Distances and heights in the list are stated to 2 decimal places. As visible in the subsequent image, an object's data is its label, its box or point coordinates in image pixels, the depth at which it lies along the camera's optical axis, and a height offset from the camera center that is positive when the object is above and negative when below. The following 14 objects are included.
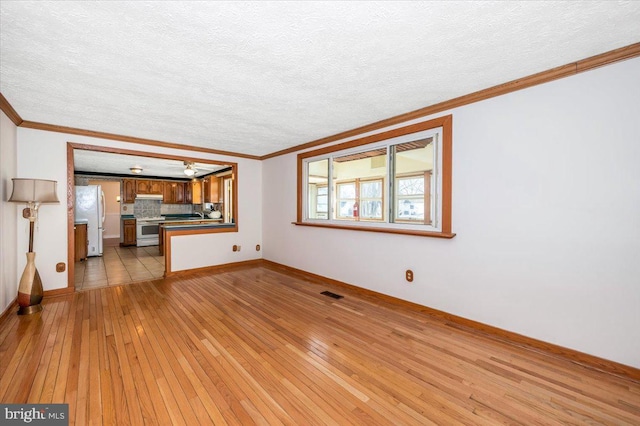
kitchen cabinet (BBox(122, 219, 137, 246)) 7.84 -0.67
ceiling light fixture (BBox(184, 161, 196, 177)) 5.81 +0.94
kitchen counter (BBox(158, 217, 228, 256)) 4.83 -0.32
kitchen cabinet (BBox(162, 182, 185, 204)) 8.64 +0.57
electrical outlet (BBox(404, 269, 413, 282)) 3.17 -0.78
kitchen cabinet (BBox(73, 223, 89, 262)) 5.98 -0.77
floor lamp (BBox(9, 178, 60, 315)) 2.94 -0.22
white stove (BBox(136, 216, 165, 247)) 7.73 -0.64
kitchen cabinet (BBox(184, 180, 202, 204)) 8.49 +0.58
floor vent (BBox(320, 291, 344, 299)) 3.60 -1.19
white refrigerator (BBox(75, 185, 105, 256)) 6.42 -0.07
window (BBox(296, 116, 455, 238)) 2.97 +0.49
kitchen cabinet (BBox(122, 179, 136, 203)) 8.08 +0.60
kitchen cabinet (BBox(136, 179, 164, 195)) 8.23 +0.73
